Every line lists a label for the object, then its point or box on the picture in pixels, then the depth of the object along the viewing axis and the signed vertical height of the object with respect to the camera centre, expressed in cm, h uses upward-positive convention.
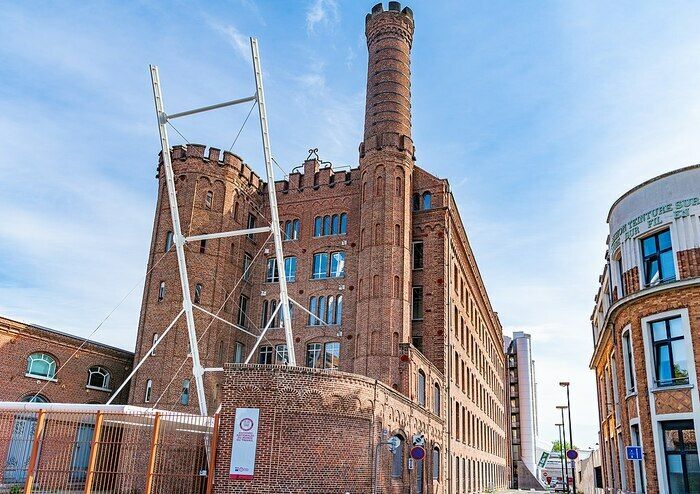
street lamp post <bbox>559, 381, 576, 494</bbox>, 3578 +379
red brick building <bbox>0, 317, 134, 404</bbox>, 2944 +388
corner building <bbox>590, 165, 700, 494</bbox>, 1656 +407
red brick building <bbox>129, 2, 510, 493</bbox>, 3250 +1027
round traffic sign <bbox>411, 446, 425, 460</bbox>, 1864 +20
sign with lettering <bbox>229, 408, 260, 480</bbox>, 1691 +21
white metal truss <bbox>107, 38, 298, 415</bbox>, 2409 +1090
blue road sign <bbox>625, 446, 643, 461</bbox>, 1730 +43
